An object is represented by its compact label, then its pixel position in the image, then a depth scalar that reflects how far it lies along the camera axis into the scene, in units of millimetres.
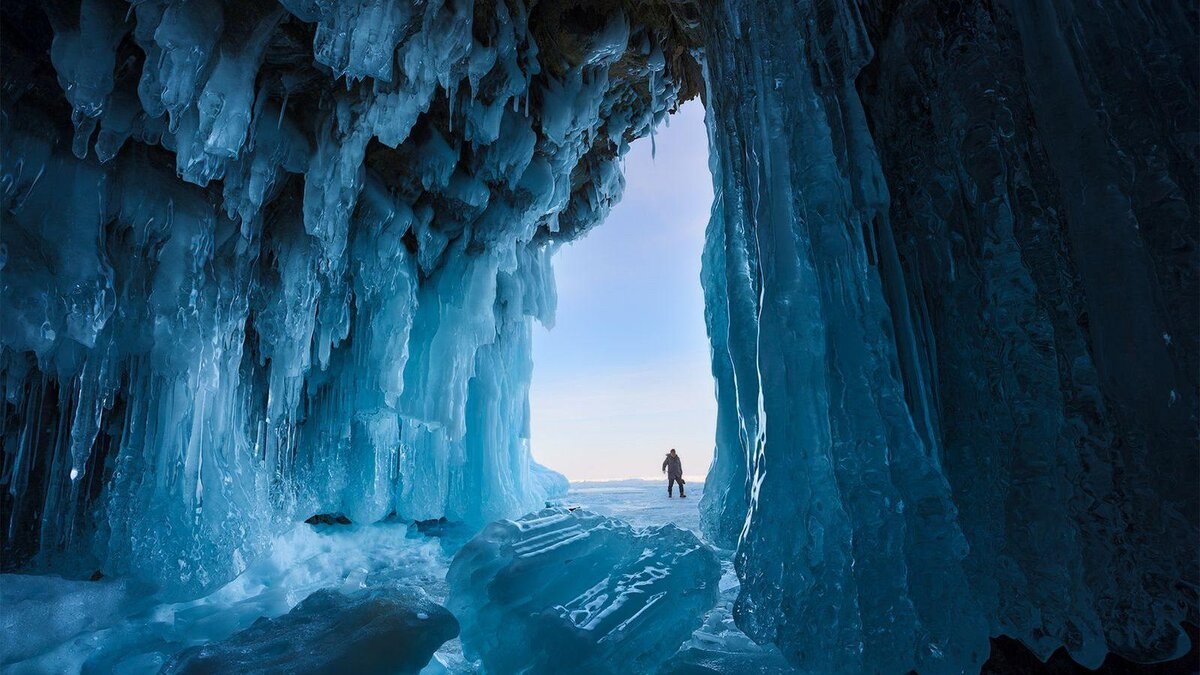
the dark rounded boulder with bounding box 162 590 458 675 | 2320
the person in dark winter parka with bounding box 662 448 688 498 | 11258
